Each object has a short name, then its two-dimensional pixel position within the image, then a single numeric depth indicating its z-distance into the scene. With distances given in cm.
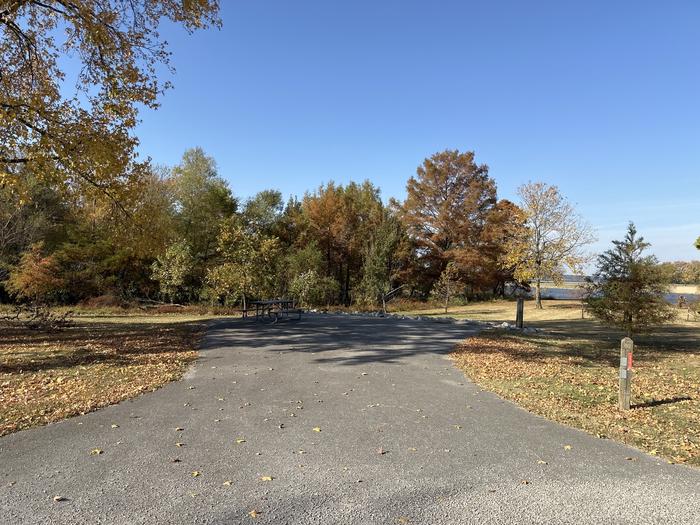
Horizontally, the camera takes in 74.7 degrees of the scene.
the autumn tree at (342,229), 3378
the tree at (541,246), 3138
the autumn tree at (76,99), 1049
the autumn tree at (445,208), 3653
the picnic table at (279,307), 1641
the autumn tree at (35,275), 1839
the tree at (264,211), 3266
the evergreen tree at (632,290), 1165
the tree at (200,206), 2833
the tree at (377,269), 2650
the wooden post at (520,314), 1605
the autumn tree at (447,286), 2797
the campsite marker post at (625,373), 588
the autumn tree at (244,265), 2003
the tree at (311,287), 2381
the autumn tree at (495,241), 3478
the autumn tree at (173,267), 2347
